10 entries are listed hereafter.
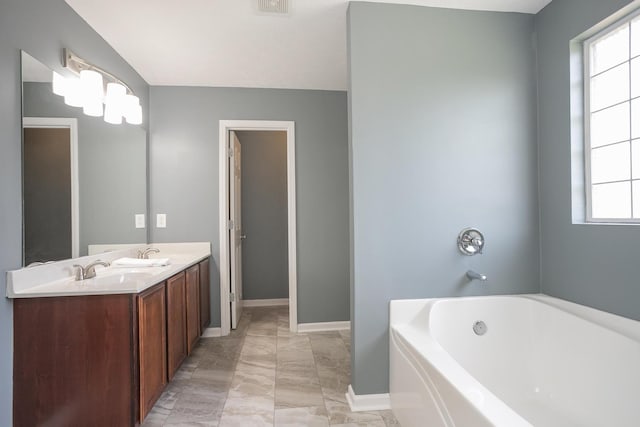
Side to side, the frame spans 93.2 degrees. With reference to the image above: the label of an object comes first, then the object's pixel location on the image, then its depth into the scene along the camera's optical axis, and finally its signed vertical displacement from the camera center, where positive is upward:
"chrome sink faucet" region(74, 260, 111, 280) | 1.68 -0.32
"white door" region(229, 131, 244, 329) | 3.02 -0.13
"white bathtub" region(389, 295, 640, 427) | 1.20 -0.73
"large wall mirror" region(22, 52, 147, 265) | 1.54 +0.25
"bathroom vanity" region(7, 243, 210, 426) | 1.41 -0.65
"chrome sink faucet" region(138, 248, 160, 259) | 2.57 -0.33
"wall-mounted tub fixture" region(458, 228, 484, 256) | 1.87 -0.19
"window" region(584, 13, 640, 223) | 1.52 +0.47
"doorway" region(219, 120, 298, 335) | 2.93 -0.02
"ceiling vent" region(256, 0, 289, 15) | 1.80 +1.25
